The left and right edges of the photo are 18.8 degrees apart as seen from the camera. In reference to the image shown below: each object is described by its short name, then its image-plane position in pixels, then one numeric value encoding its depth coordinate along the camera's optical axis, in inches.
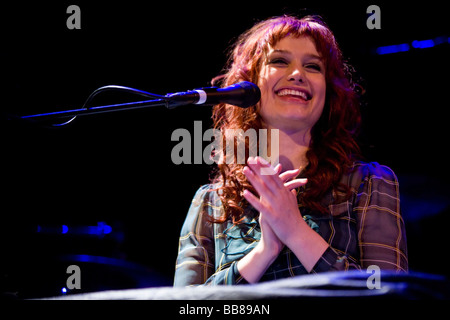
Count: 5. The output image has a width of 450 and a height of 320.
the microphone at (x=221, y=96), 80.2
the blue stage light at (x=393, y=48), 99.3
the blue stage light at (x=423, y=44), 98.2
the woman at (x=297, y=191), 85.8
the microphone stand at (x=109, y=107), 80.4
